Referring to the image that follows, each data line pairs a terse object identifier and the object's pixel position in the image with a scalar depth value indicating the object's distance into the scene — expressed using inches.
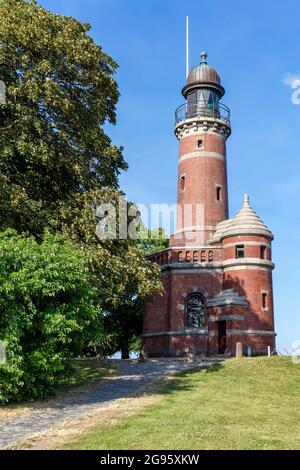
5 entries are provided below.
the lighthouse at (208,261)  1213.7
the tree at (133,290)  783.1
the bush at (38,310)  576.7
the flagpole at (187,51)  1594.4
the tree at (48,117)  744.3
